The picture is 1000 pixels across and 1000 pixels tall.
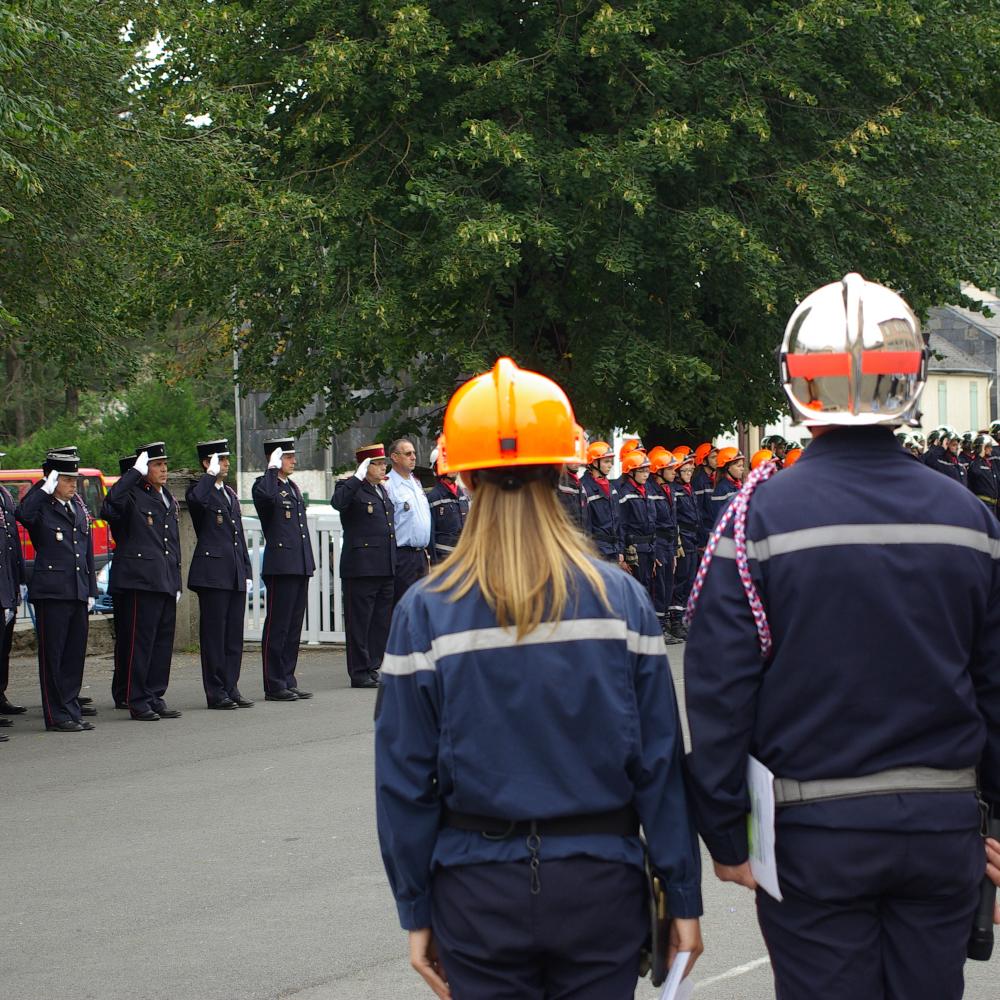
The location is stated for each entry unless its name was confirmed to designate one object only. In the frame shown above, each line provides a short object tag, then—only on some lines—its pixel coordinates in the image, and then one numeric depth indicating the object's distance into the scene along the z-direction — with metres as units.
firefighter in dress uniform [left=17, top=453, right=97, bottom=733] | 12.34
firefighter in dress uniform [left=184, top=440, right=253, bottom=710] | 13.46
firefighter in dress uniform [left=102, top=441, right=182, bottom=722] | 13.02
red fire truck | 28.05
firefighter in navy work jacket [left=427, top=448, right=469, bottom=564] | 15.95
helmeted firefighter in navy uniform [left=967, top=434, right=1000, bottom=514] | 28.25
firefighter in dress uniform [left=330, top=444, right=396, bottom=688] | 14.79
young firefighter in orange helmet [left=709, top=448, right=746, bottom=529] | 21.92
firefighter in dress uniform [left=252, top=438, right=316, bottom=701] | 13.98
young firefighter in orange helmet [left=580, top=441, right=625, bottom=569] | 19.09
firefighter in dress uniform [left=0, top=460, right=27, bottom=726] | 12.36
